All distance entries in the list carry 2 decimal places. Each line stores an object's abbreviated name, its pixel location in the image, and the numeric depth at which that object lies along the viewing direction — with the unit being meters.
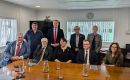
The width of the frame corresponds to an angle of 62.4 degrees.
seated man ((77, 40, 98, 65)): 2.12
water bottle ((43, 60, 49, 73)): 1.59
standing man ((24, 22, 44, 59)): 2.62
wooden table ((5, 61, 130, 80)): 1.40
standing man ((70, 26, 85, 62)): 2.76
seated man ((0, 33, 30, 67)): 2.28
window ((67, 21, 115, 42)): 4.70
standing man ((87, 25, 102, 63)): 2.76
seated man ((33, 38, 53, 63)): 2.27
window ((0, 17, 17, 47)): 3.45
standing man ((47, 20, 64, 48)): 2.68
